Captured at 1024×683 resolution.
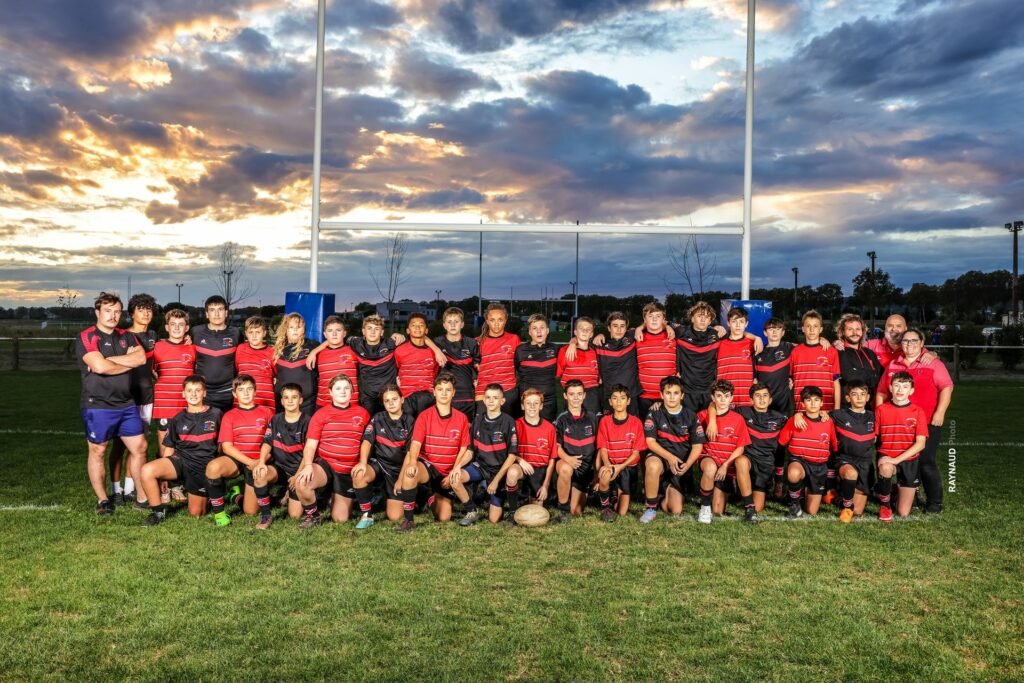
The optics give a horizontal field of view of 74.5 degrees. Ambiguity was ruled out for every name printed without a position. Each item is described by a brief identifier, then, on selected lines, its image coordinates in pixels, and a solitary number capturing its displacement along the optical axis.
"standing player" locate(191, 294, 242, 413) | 5.45
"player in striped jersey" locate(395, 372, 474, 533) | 4.99
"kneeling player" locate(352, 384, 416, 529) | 4.93
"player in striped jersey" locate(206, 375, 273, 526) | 5.02
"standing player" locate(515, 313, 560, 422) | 5.71
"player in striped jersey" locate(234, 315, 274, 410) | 5.52
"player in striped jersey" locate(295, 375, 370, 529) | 4.89
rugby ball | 4.91
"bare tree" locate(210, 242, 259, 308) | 28.11
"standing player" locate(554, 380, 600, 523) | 5.15
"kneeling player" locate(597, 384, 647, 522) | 5.18
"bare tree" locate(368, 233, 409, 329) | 23.67
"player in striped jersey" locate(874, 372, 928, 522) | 5.20
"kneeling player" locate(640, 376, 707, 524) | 5.18
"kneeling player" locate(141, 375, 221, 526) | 5.08
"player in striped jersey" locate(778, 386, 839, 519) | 5.25
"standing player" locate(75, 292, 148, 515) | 5.09
